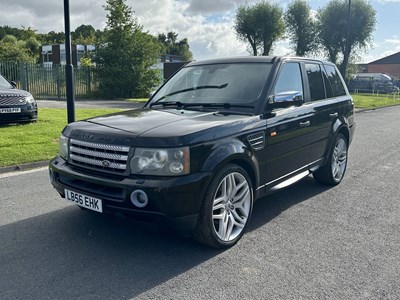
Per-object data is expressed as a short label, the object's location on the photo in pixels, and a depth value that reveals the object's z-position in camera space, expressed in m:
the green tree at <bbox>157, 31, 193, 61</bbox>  91.38
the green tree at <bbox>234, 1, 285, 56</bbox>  39.09
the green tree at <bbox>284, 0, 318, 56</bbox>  39.72
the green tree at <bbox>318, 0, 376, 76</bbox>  37.44
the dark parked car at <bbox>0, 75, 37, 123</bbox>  9.62
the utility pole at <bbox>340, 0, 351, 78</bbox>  31.37
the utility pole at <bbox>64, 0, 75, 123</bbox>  7.90
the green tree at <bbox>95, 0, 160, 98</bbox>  23.06
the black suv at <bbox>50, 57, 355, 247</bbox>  3.28
